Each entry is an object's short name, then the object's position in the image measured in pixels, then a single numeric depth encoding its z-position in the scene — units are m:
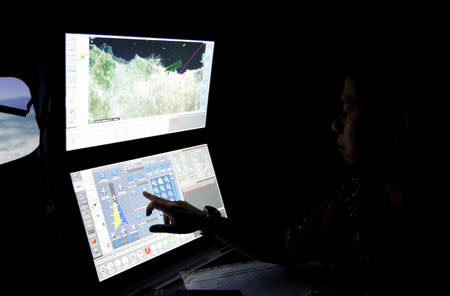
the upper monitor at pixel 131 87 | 0.85
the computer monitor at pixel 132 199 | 0.89
